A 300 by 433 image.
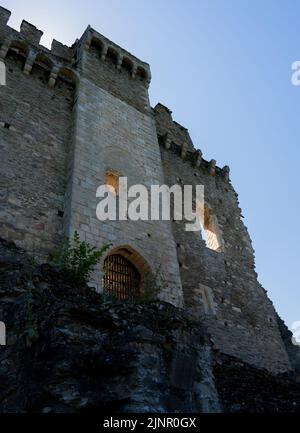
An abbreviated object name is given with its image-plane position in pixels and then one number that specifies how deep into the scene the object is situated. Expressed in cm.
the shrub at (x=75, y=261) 620
